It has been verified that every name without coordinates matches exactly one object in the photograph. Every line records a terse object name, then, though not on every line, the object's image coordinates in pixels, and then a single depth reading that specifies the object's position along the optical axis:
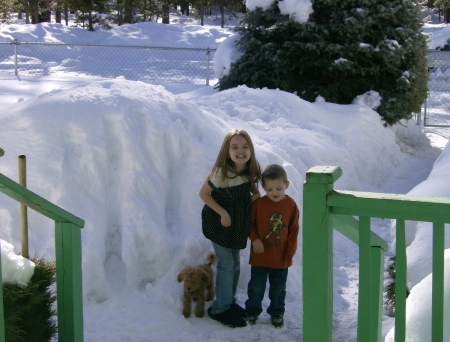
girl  4.08
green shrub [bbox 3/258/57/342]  2.73
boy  3.97
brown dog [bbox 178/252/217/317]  4.18
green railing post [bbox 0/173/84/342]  3.06
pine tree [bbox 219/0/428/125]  10.12
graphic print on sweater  4.01
